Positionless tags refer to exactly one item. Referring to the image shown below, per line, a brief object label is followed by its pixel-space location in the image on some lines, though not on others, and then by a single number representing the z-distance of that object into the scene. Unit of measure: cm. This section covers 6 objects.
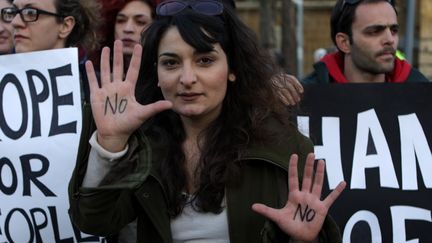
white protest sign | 341
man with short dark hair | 412
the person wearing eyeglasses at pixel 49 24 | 369
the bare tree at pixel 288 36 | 944
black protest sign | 346
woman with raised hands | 269
